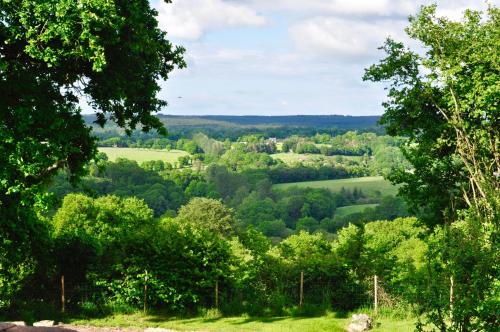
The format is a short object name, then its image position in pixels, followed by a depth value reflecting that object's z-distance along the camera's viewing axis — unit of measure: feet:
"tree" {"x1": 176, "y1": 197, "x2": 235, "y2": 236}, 261.65
